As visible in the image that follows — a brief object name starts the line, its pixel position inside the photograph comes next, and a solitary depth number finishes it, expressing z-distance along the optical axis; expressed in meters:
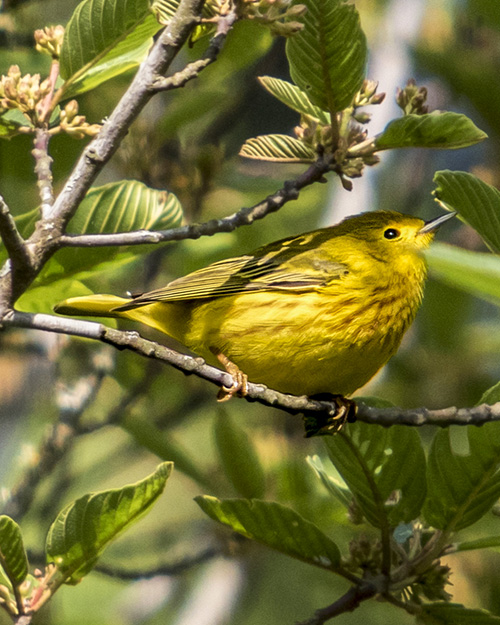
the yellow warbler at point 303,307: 5.99
